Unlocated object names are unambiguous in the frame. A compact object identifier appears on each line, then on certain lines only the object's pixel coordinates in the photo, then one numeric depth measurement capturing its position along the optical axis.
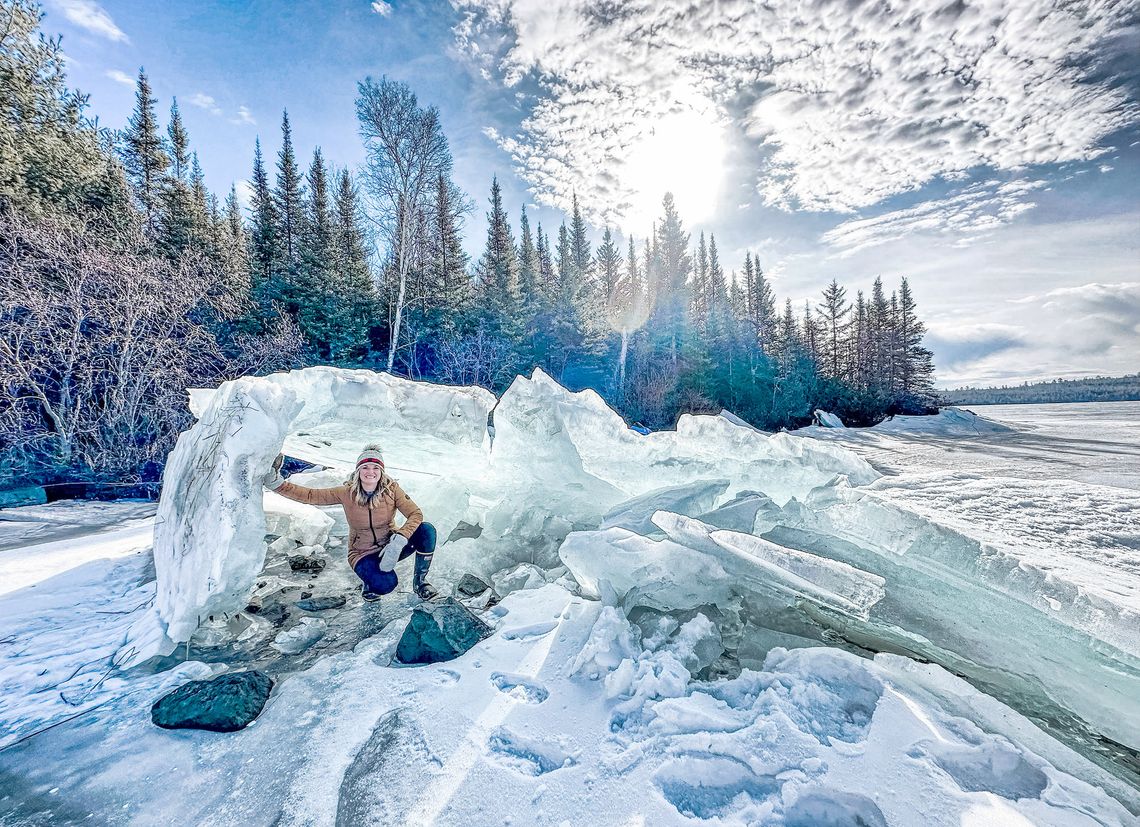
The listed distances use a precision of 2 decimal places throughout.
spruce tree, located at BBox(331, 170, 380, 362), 15.42
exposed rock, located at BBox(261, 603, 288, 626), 3.03
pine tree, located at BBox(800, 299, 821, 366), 32.81
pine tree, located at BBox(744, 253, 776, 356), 30.14
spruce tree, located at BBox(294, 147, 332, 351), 15.18
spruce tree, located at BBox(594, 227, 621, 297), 32.16
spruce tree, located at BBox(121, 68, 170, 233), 16.33
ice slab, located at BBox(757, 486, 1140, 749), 1.87
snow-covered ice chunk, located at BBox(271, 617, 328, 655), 2.71
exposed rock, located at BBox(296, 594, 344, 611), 3.24
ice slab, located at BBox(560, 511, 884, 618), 2.66
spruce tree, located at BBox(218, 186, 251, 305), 12.43
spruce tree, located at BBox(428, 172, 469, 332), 15.61
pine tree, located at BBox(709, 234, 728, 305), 33.59
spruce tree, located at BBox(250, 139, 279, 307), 17.93
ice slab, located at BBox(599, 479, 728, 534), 3.47
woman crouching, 3.38
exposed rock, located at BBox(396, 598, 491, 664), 2.54
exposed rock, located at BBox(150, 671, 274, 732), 1.98
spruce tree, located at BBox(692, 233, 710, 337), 26.48
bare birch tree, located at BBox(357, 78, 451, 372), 12.29
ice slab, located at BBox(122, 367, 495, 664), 2.61
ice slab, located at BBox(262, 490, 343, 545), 4.62
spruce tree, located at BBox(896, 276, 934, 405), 29.44
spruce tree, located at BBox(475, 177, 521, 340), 19.02
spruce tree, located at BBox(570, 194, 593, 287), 33.31
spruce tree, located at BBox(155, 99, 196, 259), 13.36
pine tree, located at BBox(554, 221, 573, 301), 23.61
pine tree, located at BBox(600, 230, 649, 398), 22.08
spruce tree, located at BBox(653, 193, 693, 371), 25.59
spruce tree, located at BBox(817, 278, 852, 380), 32.75
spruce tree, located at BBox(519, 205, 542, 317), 21.90
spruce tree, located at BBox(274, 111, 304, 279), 19.72
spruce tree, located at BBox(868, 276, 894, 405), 29.23
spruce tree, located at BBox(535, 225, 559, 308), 23.02
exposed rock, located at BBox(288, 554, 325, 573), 3.92
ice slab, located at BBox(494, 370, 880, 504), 4.20
